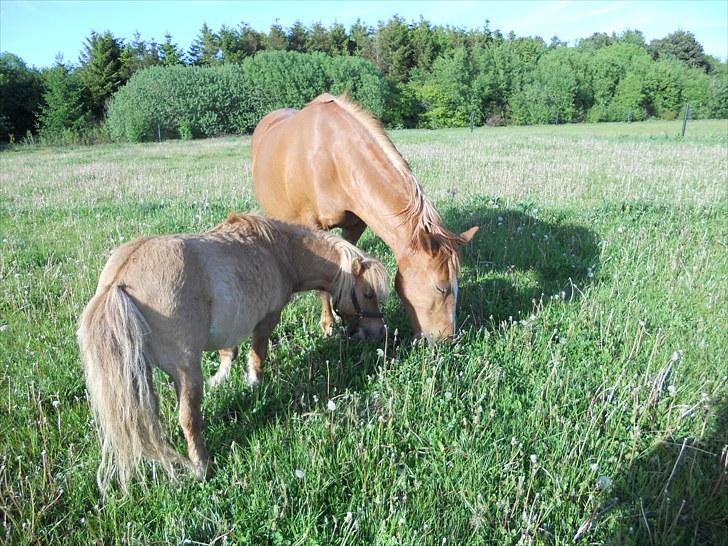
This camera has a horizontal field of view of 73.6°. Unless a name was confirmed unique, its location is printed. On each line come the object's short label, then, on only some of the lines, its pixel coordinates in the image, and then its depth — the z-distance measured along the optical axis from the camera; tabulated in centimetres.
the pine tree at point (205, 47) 6262
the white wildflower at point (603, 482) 250
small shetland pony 239
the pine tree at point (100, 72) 4656
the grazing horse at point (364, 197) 396
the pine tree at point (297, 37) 7481
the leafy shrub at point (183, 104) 3866
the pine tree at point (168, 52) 5684
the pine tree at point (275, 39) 7081
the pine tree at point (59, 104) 4022
